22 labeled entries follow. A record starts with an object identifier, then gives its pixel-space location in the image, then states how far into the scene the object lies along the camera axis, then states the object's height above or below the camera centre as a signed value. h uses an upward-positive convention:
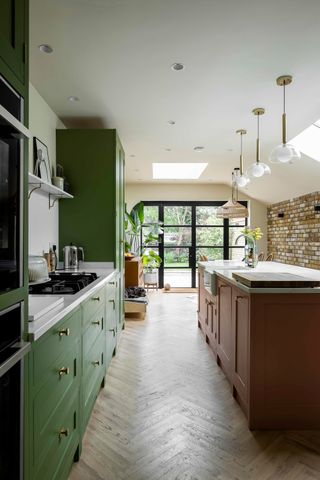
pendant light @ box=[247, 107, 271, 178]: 3.01 +0.75
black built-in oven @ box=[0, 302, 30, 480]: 0.90 -0.48
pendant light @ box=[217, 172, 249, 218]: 4.46 +0.48
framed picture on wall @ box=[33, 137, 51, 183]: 2.58 +0.72
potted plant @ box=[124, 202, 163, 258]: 5.97 +0.22
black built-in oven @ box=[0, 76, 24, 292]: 0.90 +0.16
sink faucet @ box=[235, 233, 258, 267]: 3.35 -0.13
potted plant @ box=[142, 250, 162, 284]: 7.04 -0.53
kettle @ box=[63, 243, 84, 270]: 3.08 -0.17
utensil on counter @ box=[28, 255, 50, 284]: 2.14 -0.21
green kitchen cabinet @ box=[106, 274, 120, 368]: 2.68 -0.72
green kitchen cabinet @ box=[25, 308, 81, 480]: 1.07 -0.67
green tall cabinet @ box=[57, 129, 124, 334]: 3.22 +0.51
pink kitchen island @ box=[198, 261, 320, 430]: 1.96 -0.73
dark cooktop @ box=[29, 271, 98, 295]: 1.78 -0.29
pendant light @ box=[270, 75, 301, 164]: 2.45 +0.75
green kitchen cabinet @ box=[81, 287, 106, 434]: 1.80 -0.75
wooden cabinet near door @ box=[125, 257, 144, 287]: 5.39 -0.56
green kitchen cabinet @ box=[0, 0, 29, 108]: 0.89 +0.63
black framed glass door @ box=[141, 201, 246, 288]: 7.55 +0.14
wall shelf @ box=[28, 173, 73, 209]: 2.27 +0.46
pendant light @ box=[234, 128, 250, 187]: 3.51 +0.75
